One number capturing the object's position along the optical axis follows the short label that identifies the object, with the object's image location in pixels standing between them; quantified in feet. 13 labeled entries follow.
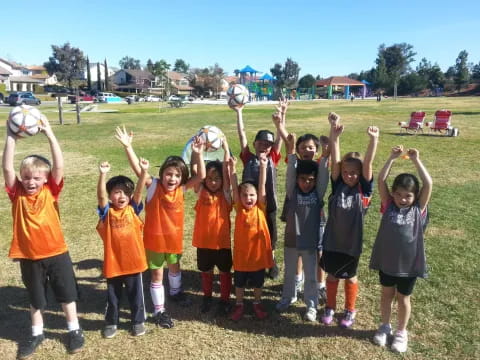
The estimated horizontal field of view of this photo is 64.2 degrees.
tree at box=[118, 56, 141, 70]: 443.73
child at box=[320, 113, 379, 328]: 11.21
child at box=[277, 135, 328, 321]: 12.05
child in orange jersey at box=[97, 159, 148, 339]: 11.23
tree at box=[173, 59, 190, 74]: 436.76
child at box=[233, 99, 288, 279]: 13.55
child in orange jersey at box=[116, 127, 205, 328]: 12.03
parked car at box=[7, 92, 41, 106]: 132.57
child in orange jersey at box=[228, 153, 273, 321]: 11.89
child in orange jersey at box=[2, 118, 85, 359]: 10.43
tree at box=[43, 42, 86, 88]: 278.67
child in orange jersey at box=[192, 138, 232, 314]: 12.32
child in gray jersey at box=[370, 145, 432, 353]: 10.43
